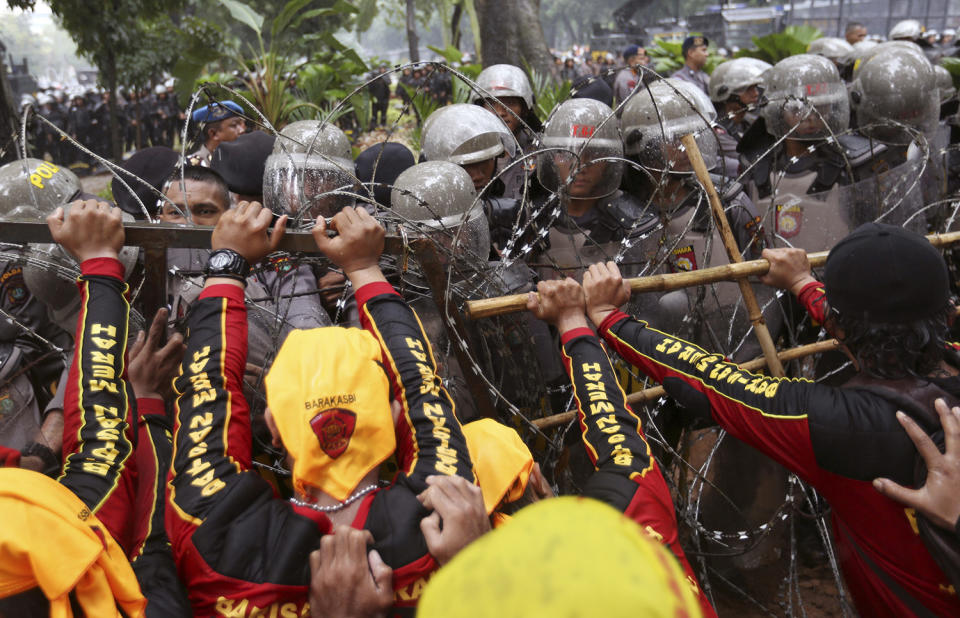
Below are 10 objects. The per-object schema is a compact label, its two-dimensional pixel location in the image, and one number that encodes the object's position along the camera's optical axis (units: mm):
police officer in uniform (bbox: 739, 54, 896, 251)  3570
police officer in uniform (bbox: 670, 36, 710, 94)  8352
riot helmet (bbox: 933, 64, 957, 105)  5617
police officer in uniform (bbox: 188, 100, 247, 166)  5223
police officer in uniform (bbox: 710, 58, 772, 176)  5805
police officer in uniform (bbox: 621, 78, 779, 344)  3014
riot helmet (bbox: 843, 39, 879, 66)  7672
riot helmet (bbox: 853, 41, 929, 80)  4273
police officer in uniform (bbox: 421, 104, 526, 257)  3342
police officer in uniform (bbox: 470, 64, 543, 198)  4988
